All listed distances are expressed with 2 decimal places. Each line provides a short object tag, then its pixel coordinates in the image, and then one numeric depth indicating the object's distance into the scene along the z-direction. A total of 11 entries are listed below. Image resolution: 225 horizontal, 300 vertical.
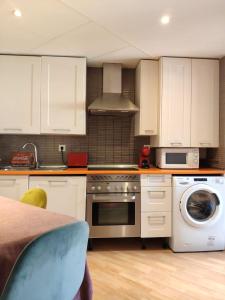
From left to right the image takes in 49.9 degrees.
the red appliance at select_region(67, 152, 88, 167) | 3.18
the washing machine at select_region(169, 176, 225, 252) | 2.71
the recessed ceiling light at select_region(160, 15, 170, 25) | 2.08
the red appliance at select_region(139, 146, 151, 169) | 3.11
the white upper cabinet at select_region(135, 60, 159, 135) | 3.09
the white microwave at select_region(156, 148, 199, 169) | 3.03
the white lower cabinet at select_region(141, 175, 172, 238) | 2.78
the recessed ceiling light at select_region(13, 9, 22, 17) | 2.02
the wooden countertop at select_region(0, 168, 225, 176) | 2.66
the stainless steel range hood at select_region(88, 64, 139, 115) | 2.96
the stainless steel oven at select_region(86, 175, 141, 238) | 2.74
